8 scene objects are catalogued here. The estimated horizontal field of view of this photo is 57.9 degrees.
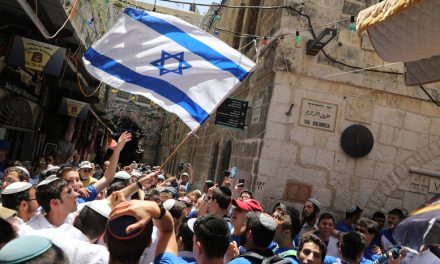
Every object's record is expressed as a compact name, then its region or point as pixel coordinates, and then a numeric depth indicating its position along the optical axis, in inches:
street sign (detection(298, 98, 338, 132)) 290.2
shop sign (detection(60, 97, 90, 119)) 509.0
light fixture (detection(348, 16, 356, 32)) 270.1
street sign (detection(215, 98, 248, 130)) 318.0
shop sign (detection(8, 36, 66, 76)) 290.0
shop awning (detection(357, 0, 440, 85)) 101.4
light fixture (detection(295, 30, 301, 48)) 280.9
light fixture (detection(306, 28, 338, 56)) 264.4
